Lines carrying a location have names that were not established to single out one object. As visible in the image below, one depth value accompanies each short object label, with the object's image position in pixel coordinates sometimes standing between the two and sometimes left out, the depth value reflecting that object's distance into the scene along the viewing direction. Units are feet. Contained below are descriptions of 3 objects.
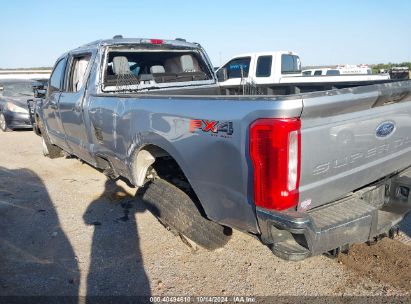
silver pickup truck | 7.08
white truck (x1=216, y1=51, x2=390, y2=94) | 34.42
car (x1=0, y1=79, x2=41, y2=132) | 36.04
